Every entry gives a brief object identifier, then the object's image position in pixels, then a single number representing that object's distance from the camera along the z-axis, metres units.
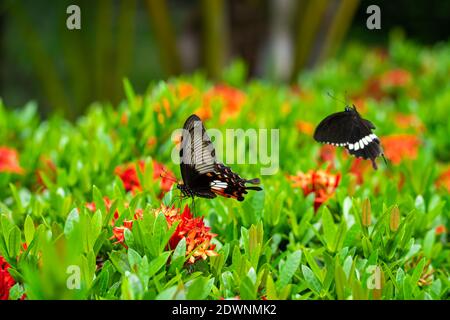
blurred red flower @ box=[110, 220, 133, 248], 1.52
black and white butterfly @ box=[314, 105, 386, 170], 1.77
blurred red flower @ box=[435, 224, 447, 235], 2.08
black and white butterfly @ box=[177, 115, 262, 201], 1.56
